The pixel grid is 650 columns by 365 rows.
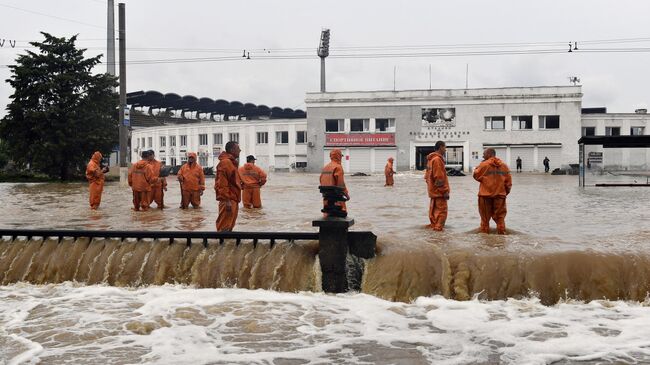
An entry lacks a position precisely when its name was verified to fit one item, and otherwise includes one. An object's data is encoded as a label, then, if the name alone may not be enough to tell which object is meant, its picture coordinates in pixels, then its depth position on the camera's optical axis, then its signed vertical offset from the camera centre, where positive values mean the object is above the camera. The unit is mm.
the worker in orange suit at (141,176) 15211 -226
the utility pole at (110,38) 53469 +11655
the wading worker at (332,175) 11789 -165
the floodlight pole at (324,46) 72188 +14506
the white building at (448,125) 51125 +3577
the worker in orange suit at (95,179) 15586 -308
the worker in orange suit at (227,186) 10070 -324
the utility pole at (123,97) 26250 +3067
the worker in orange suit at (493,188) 10664 -387
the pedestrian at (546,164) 49906 +168
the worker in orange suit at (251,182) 15992 -406
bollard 8617 -1238
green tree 33938 +3147
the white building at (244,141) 59094 +2708
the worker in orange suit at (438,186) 11148 -364
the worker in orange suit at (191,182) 15766 -399
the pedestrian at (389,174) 29519 -371
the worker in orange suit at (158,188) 15933 -575
